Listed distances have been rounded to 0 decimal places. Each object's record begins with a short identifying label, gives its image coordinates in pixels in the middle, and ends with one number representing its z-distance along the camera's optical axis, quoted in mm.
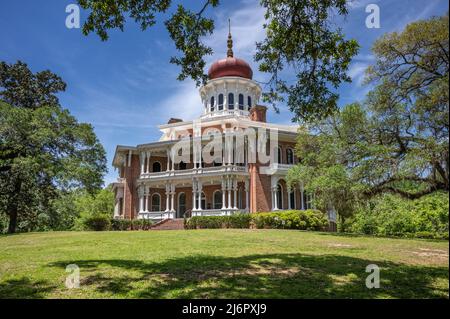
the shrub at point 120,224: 28547
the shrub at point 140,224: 28578
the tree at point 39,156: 27672
